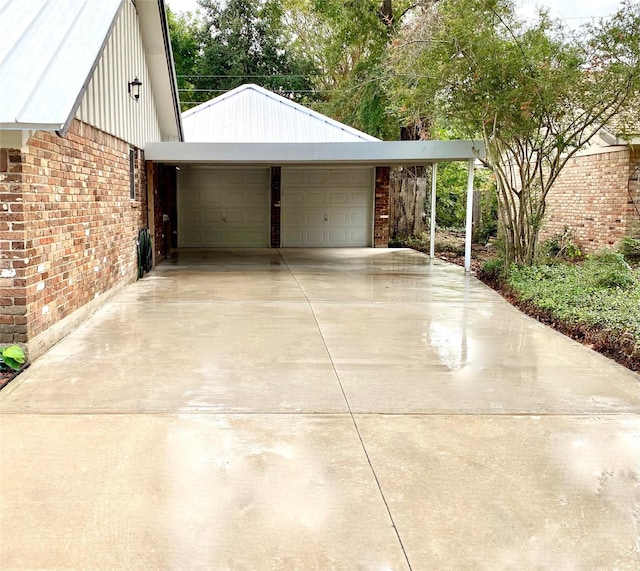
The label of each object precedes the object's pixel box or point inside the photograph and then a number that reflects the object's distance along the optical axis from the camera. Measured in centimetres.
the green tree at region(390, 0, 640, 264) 947
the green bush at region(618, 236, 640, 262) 1230
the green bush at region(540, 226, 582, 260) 1465
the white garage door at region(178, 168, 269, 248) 1791
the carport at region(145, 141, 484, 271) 1795
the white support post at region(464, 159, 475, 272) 1248
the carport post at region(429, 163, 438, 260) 1445
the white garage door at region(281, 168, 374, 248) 1819
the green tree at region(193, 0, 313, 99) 2727
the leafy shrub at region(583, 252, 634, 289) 906
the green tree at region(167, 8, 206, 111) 2870
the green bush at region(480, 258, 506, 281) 1134
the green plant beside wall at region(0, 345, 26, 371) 532
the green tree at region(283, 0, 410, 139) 1736
